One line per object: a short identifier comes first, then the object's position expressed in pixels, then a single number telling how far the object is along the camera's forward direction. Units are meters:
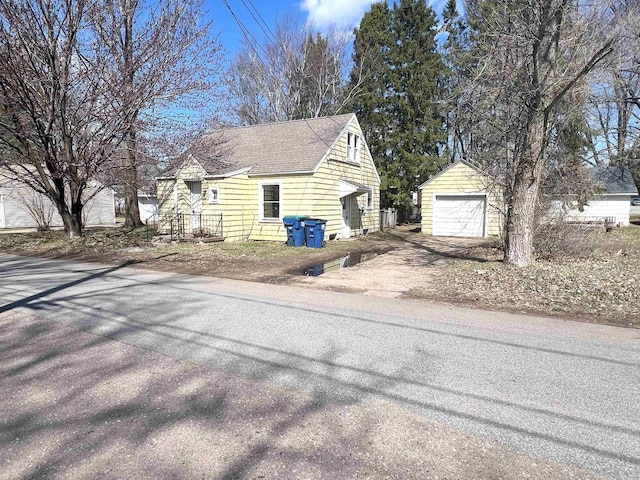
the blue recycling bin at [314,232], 14.55
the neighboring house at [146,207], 33.06
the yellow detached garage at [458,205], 19.22
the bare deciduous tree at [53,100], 12.86
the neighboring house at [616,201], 25.80
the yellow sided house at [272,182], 15.65
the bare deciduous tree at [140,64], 14.34
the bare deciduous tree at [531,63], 7.85
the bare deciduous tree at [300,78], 30.86
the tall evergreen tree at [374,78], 27.62
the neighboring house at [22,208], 24.20
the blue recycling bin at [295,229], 14.73
